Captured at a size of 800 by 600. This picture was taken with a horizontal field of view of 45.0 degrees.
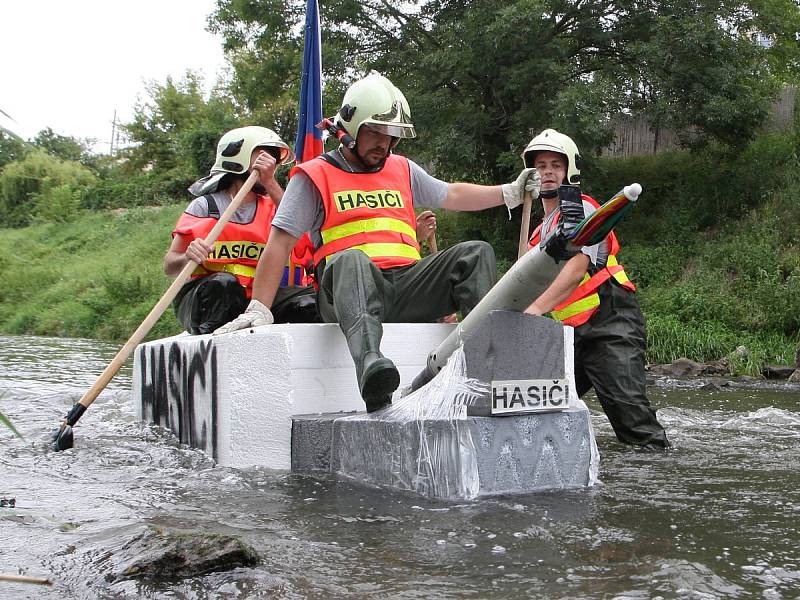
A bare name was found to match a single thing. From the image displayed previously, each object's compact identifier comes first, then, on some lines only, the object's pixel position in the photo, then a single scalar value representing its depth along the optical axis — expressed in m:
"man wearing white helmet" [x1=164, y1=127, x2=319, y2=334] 6.76
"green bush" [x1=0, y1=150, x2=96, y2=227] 41.97
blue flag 8.45
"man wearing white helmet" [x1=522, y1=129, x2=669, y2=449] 6.00
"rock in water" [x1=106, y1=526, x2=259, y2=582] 3.21
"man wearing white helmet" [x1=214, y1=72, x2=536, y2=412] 5.33
